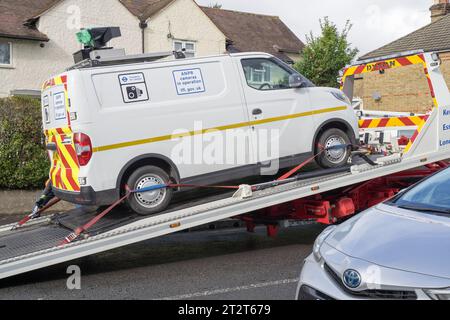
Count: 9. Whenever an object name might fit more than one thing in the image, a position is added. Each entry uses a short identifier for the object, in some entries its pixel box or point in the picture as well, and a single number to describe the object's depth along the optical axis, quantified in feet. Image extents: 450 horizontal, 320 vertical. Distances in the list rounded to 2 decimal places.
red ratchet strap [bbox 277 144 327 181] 23.91
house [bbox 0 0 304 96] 68.54
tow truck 20.17
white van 20.99
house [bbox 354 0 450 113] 75.82
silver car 11.07
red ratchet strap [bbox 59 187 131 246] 20.15
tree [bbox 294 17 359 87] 79.82
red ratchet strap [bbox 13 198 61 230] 24.95
